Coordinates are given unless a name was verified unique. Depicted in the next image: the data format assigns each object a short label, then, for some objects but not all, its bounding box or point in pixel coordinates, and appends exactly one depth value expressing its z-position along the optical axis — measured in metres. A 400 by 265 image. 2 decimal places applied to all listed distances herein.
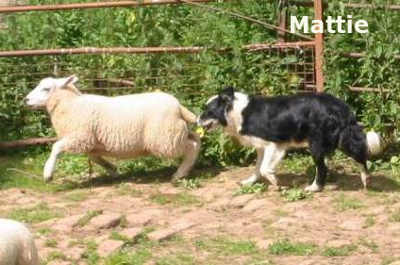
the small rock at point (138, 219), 11.07
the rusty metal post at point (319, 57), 13.61
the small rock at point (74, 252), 9.82
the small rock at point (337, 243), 10.08
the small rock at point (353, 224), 10.90
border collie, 12.23
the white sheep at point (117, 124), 12.91
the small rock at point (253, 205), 11.79
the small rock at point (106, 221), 10.85
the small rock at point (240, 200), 11.96
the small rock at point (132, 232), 10.40
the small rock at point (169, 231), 10.47
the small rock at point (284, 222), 10.93
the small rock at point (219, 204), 11.93
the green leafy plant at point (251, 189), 12.40
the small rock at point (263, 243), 10.12
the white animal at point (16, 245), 7.83
